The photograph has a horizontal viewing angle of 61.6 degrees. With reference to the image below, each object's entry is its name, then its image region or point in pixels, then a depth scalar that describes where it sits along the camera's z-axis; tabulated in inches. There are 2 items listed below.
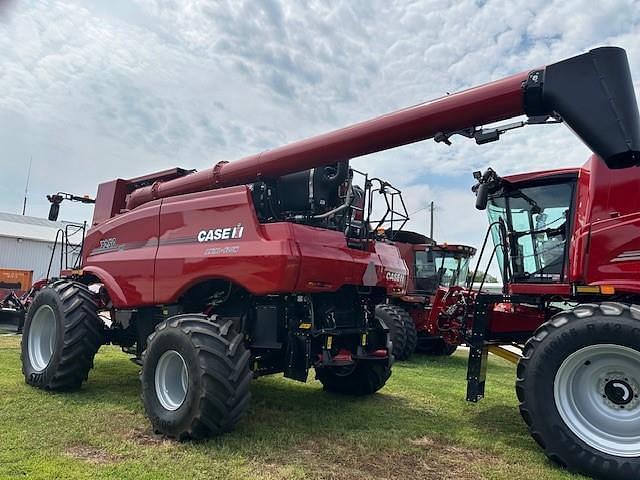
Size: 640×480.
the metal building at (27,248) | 1118.4
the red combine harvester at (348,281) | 164.7
